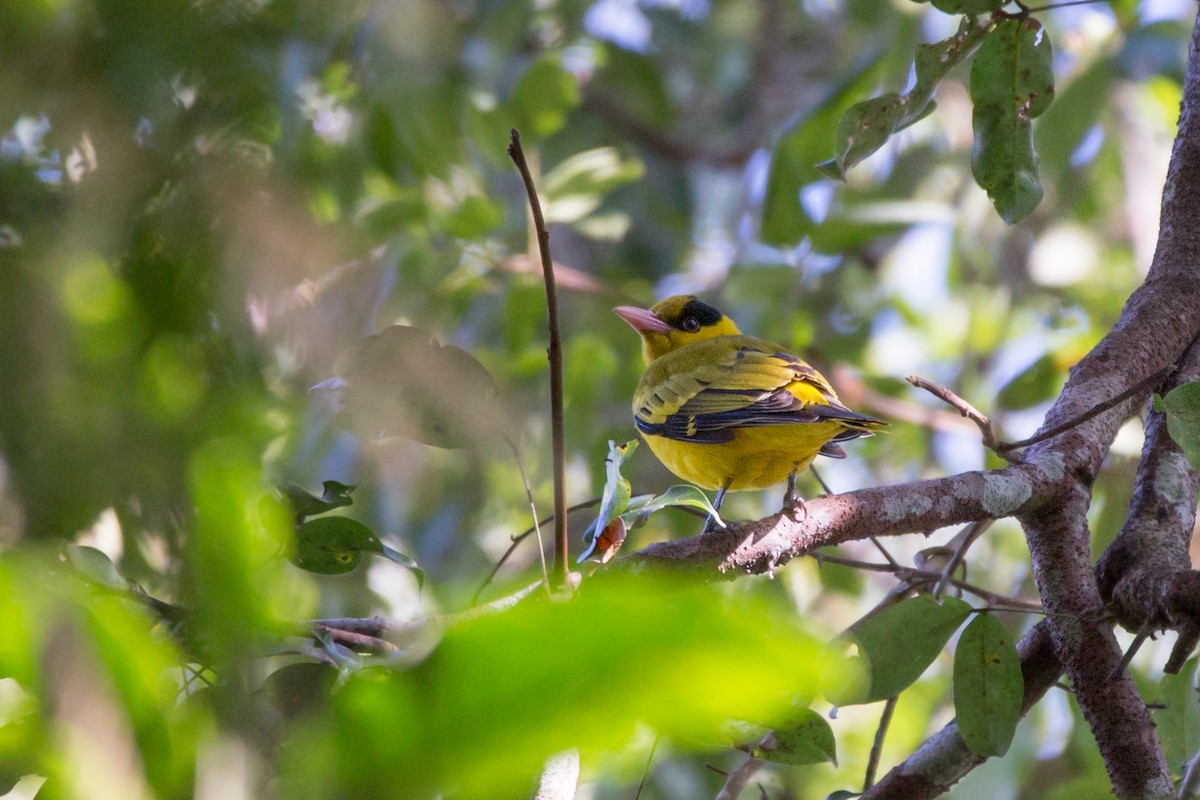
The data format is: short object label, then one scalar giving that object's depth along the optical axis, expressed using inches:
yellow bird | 500.4
